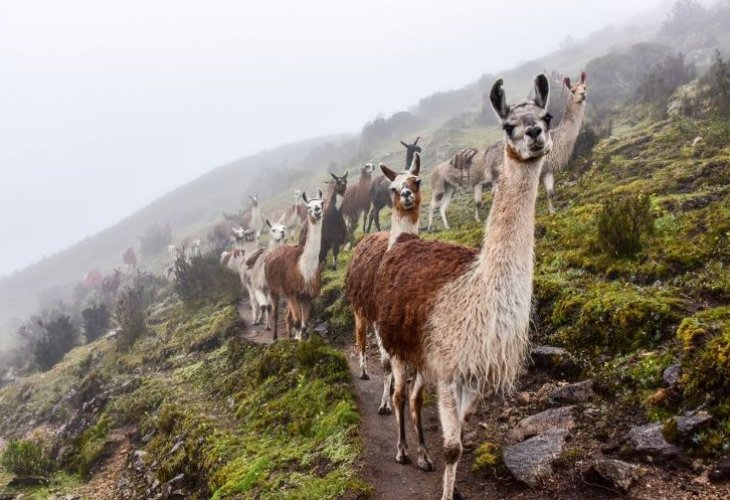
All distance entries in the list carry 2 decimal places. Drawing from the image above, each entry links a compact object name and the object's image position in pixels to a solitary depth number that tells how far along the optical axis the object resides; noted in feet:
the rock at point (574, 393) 16.21
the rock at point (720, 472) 11.34
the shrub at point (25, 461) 30.58
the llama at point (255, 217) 69.97
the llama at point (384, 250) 20.13
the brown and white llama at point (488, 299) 12.45
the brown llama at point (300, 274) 31.55
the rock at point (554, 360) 17.95
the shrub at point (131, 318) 52.52
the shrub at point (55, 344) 64.64
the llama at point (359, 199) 54.44
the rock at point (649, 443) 12.60
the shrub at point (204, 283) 53.47
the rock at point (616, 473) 12.16
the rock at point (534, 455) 13.92
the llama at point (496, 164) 34.47
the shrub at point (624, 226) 22.47
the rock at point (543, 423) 15.49
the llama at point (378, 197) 52.19
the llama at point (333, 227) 42.37
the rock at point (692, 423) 12.56
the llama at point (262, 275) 38.99
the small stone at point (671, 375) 14.24
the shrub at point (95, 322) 69.46
